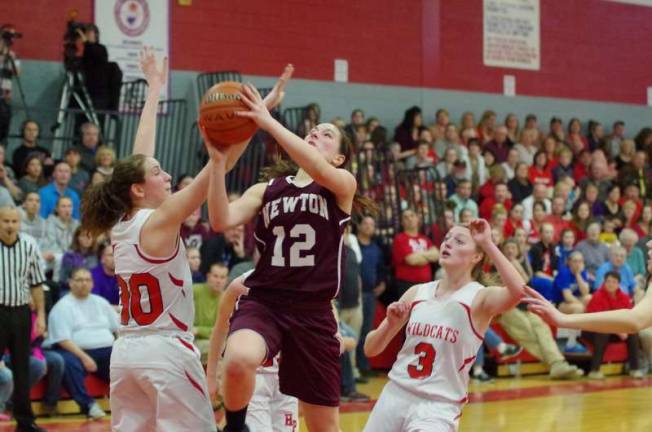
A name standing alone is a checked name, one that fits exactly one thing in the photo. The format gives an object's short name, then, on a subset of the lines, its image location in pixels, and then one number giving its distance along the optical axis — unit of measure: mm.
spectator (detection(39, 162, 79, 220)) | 11352
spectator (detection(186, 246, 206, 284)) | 10648
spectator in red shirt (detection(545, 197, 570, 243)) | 15062
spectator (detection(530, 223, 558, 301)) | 13594
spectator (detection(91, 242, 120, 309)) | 10492
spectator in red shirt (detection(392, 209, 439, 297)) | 12586
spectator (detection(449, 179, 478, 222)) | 14539
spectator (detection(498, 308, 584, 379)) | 12953
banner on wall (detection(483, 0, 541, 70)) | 18953
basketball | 4574
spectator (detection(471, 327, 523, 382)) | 12570
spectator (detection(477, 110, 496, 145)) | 17391
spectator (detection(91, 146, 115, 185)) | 11758
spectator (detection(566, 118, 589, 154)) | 18391
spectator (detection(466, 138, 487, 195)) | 15781
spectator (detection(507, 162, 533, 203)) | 15953
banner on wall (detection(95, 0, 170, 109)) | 14531
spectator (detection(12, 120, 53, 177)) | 12188
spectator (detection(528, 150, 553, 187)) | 16562
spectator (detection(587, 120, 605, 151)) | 18934
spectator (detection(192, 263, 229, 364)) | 10258
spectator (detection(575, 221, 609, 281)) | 14484
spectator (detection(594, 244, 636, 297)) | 13969
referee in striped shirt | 8777
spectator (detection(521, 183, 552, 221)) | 15418
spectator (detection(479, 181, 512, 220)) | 15008
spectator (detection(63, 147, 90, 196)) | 11852
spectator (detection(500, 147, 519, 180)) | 16453
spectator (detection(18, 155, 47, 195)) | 11430
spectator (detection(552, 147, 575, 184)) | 17188
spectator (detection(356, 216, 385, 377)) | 12312
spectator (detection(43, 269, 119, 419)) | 9688
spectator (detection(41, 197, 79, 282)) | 10930
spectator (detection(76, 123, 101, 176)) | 12398
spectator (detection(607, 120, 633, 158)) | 19078
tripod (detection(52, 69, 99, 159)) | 13383
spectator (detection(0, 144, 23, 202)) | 11188
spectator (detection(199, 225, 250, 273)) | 11188
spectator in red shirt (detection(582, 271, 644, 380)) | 13148
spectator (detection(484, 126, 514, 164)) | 16828
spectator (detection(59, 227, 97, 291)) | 10422
